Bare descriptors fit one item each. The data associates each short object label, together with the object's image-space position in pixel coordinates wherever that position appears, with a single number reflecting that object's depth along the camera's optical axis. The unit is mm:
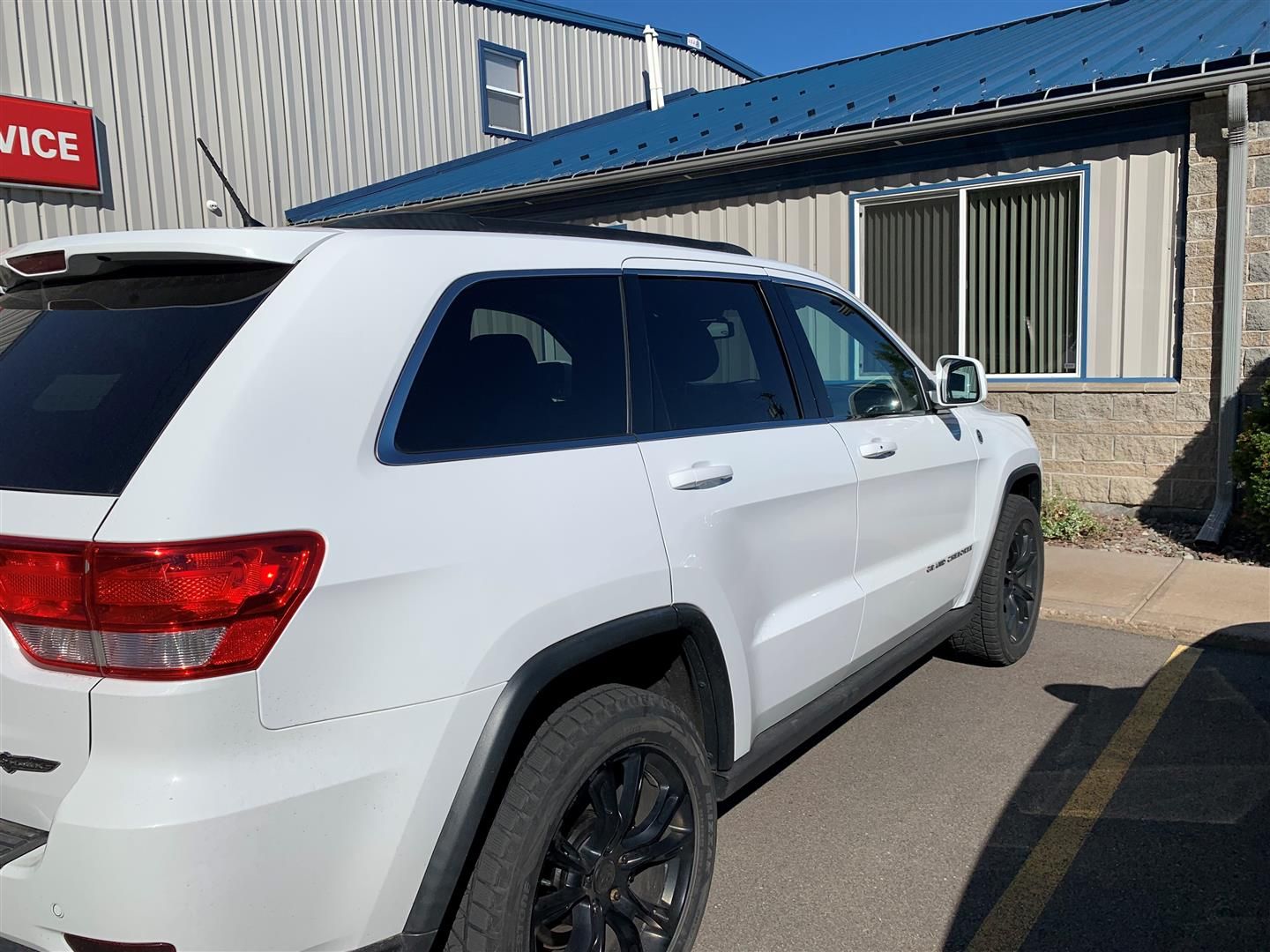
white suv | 1716
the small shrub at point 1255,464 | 6352
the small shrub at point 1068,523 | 7527
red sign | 11461
